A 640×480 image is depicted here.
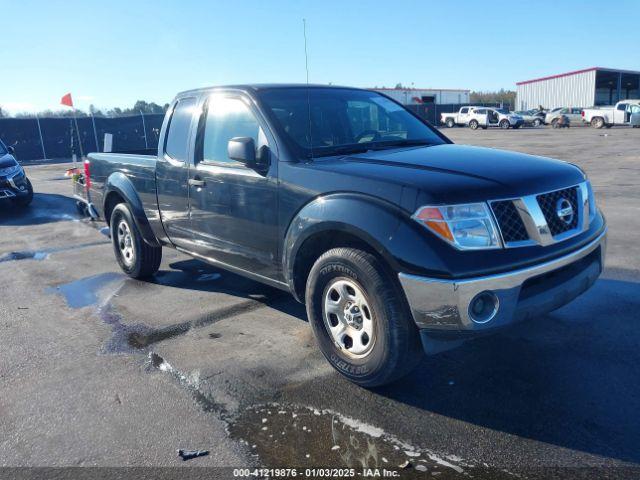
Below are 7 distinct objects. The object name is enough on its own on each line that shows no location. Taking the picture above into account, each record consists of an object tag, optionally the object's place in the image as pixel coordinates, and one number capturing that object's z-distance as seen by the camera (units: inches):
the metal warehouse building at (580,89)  2209.6
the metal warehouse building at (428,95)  2283.5
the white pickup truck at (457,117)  1786.4
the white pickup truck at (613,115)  1517.0
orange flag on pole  672.4
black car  453.1
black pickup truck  123.8
